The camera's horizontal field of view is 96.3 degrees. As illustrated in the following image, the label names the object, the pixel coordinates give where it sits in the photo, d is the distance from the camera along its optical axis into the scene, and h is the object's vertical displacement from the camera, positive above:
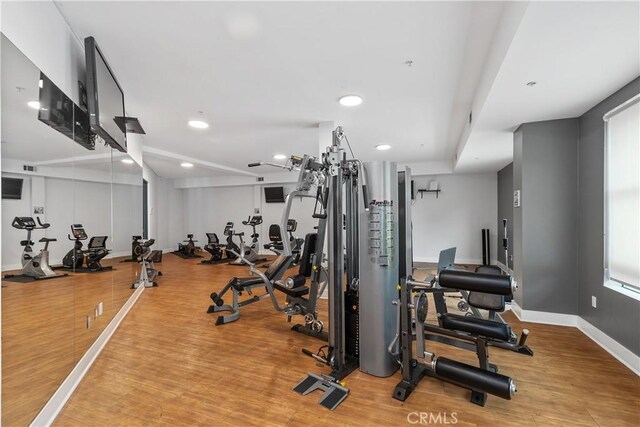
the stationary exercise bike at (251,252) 7.96 -1.06
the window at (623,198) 2.50 +0.12
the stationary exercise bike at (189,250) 9.32 -1.16
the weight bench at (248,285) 3.69 -0.94
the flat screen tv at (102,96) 2.22 +1.05
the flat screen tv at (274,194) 9.80 +0.69
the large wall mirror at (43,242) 1.46 -0.17
